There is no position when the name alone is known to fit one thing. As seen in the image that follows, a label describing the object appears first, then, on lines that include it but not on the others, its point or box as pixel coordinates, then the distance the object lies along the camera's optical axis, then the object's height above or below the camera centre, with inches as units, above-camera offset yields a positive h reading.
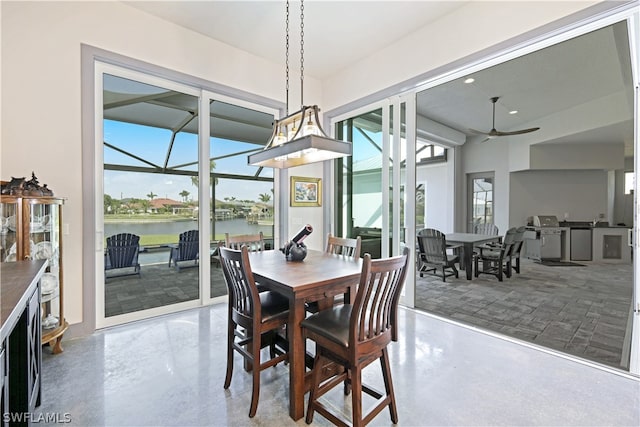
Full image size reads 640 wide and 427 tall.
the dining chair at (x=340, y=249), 91.4 -15.6
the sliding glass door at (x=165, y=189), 123.3 +10.4
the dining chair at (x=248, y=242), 118.8 -13.2
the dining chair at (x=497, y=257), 200.5 -33.1
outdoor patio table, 204.8 -23.0
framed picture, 178.2 +12.6
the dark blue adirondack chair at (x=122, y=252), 124.6 -18.6
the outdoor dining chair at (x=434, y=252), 197.8 -28.7
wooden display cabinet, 87.2 -10.0
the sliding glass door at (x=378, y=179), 147.2 +18.1
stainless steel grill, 286.4 -30.2
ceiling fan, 222.0 +62.8
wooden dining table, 68.2 -19.1
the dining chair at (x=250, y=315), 70.0 -27.4
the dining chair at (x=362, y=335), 59.3 -27.4
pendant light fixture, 84.9 +20.1
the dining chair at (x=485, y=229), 272.8 -17.3
